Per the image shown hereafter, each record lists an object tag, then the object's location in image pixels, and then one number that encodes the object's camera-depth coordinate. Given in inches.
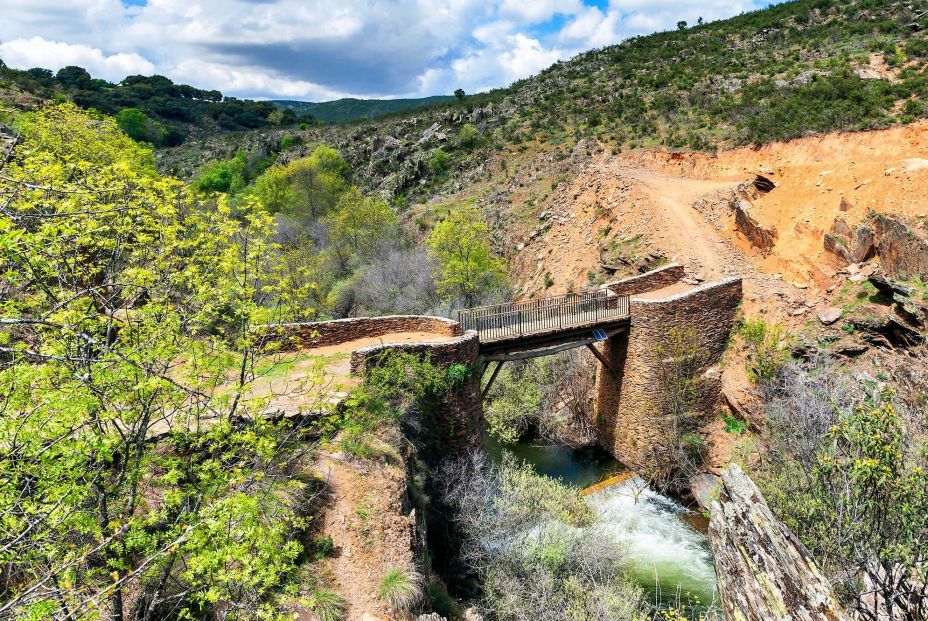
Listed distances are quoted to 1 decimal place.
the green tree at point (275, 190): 1695.4
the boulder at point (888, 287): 611.1
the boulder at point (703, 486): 631.8
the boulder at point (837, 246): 724.0
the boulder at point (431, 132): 2041.5
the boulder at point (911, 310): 587.8
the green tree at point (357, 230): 1254.9
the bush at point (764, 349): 672.4
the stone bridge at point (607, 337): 569.9
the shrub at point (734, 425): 685.9
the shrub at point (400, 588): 319.9
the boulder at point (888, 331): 597.6
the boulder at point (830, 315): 670.5
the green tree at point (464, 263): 981.8
